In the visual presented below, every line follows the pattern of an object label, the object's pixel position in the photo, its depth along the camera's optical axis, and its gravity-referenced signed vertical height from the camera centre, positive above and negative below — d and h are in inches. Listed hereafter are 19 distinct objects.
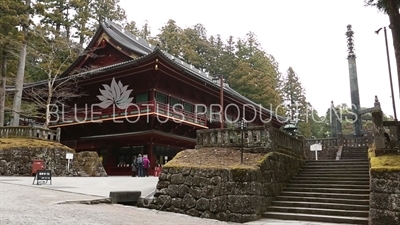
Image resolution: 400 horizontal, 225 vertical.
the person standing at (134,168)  756.6 -7.5
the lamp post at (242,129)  398.6 +48.2
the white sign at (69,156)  710.6 +20.6
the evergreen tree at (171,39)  1952.3 +789.8
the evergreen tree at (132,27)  2072.8 +908.3
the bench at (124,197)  382.3 -38.2
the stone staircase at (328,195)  357.1 -37.7
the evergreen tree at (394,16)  437.7 +207.2
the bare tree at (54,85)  994.7 +262.5
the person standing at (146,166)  752.3 -1.6
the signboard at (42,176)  498.3 -16.7
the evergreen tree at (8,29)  890.6 +393.1
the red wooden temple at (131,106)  875.4 +184.7
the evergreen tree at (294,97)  2011.7 +454.1
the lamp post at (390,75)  760.1 +242.5
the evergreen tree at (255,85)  1717.5 +439.0
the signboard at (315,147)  799.2 +46.1
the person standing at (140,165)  738.3 +0.7
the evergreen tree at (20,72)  949.2 +283.3
